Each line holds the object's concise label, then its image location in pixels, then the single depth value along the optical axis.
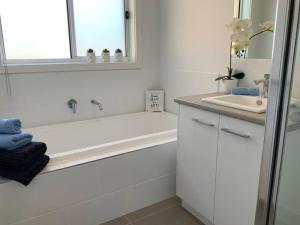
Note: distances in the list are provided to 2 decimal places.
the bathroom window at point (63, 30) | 2.15
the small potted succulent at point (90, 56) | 2.43
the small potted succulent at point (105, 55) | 2.49
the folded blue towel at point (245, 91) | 1.75
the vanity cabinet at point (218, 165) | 1.33
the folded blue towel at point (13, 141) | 1.40
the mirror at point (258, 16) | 1.72
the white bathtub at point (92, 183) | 1.48
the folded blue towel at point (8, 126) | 1.45
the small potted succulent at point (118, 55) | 2.59
